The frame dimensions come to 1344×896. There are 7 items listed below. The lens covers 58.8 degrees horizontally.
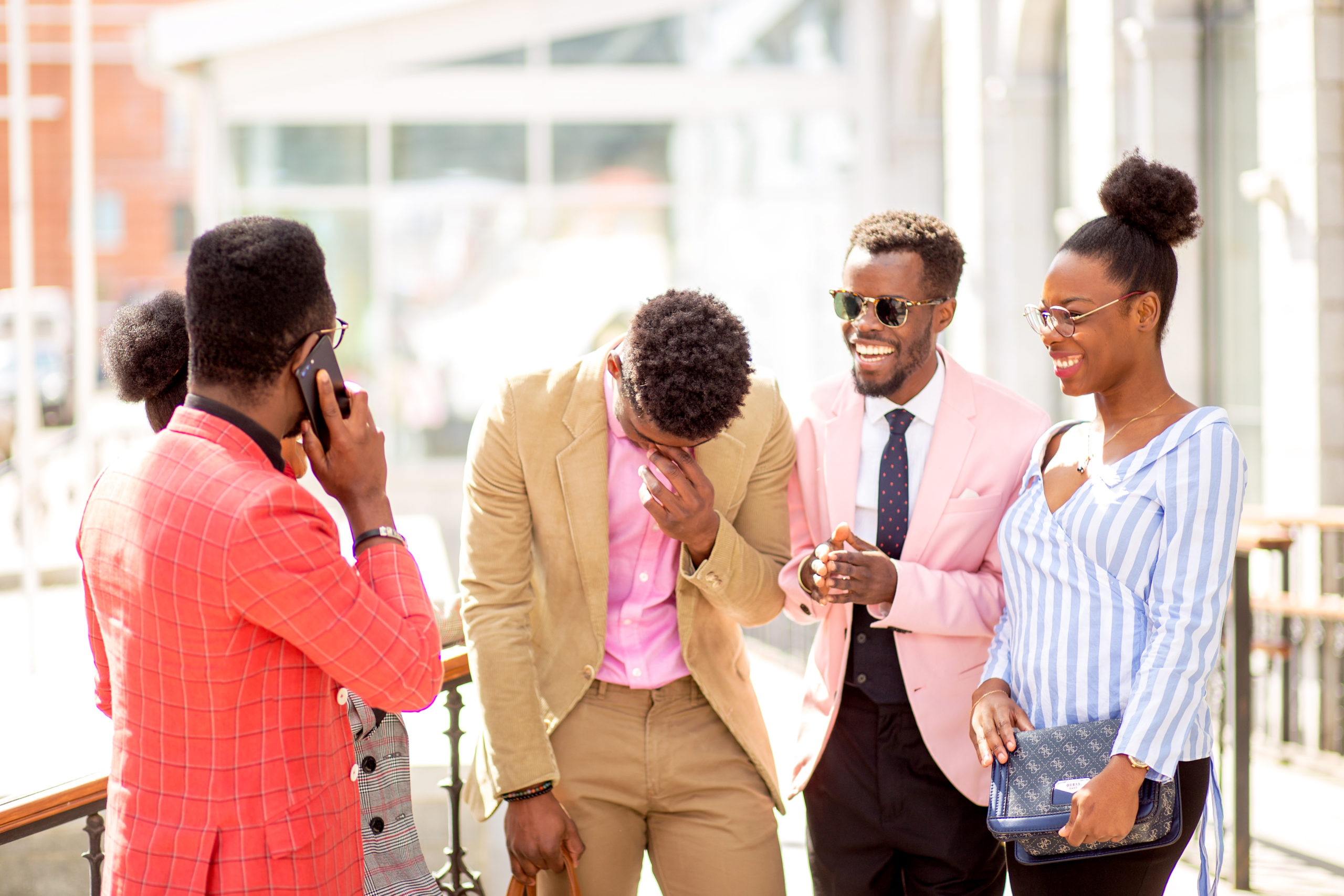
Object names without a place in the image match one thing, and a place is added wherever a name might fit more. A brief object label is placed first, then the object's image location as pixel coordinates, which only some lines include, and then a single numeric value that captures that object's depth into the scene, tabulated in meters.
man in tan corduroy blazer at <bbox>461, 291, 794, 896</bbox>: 2.69
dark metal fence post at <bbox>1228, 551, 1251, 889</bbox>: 4.32
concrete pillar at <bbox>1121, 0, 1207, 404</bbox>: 8.17
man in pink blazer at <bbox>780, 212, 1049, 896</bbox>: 2.85
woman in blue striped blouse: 2.23
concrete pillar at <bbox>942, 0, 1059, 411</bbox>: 10.45
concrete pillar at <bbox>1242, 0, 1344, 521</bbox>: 6.70
